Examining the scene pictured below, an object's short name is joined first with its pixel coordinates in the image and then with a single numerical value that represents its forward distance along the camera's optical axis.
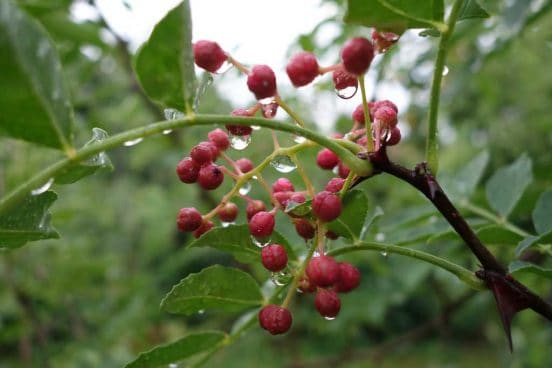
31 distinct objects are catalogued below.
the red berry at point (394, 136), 0.09
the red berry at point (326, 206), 0.09
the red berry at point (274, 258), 0.10
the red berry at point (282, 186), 0.11
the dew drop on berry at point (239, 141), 0.10
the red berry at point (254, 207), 0.10
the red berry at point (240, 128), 0.09
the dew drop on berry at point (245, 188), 0.10
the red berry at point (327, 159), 0.11
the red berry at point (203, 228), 0.10
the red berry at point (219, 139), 0.10
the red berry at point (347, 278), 0.09
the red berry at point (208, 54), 0.09
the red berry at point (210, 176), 0.10
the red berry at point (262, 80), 0.09
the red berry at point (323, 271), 0.09
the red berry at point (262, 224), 0.10
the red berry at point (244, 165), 0.11
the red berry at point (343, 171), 0.10
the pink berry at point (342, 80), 0.09
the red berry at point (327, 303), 0.09
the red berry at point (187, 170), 0.10
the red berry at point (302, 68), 0.09
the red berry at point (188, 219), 0.10
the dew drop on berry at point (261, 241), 0.10
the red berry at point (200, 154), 0.10
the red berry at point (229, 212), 0.11
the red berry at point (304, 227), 0.10
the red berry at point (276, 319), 0.09
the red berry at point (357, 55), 0.08
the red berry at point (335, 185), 0.10
